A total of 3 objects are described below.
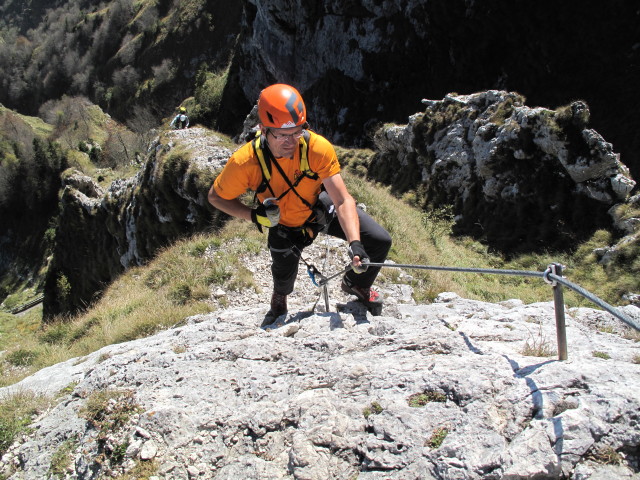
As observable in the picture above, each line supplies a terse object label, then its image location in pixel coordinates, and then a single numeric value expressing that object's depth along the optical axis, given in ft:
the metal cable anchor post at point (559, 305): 10.23
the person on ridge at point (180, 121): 81.82
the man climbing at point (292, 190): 15.20
